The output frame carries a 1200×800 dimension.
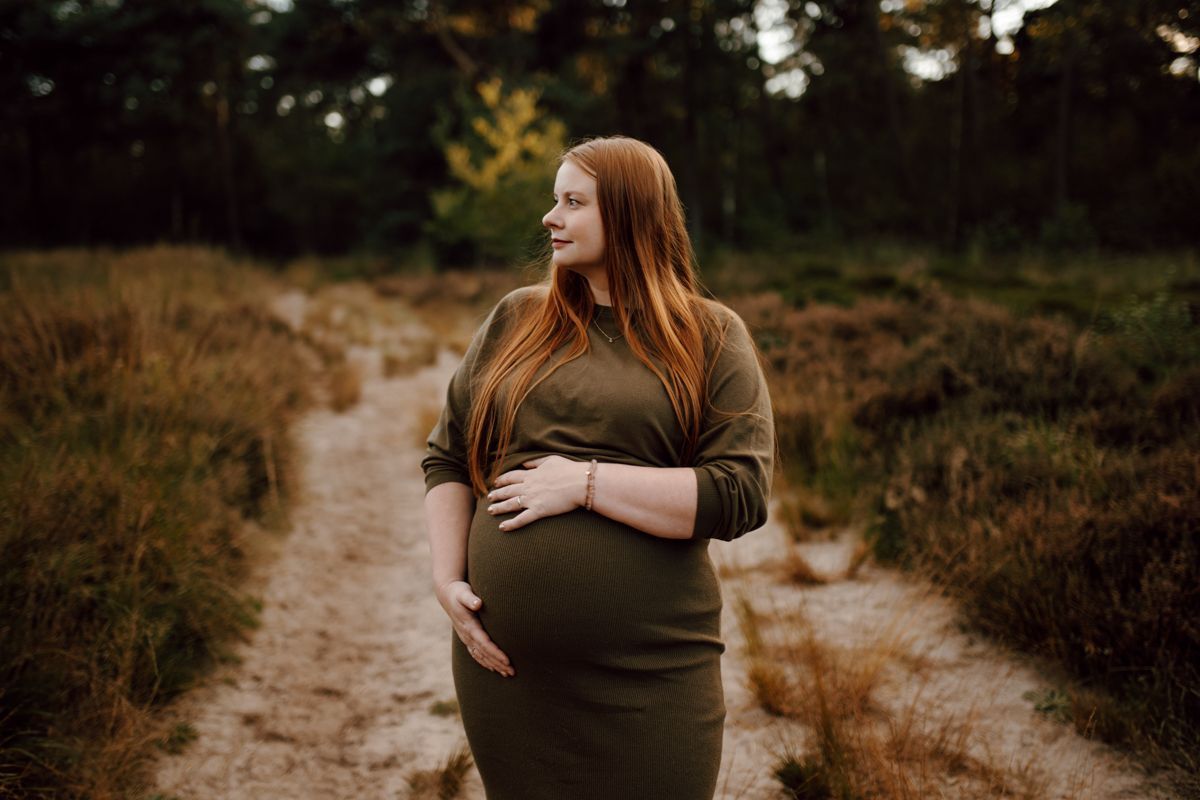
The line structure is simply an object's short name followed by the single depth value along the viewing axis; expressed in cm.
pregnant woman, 166
